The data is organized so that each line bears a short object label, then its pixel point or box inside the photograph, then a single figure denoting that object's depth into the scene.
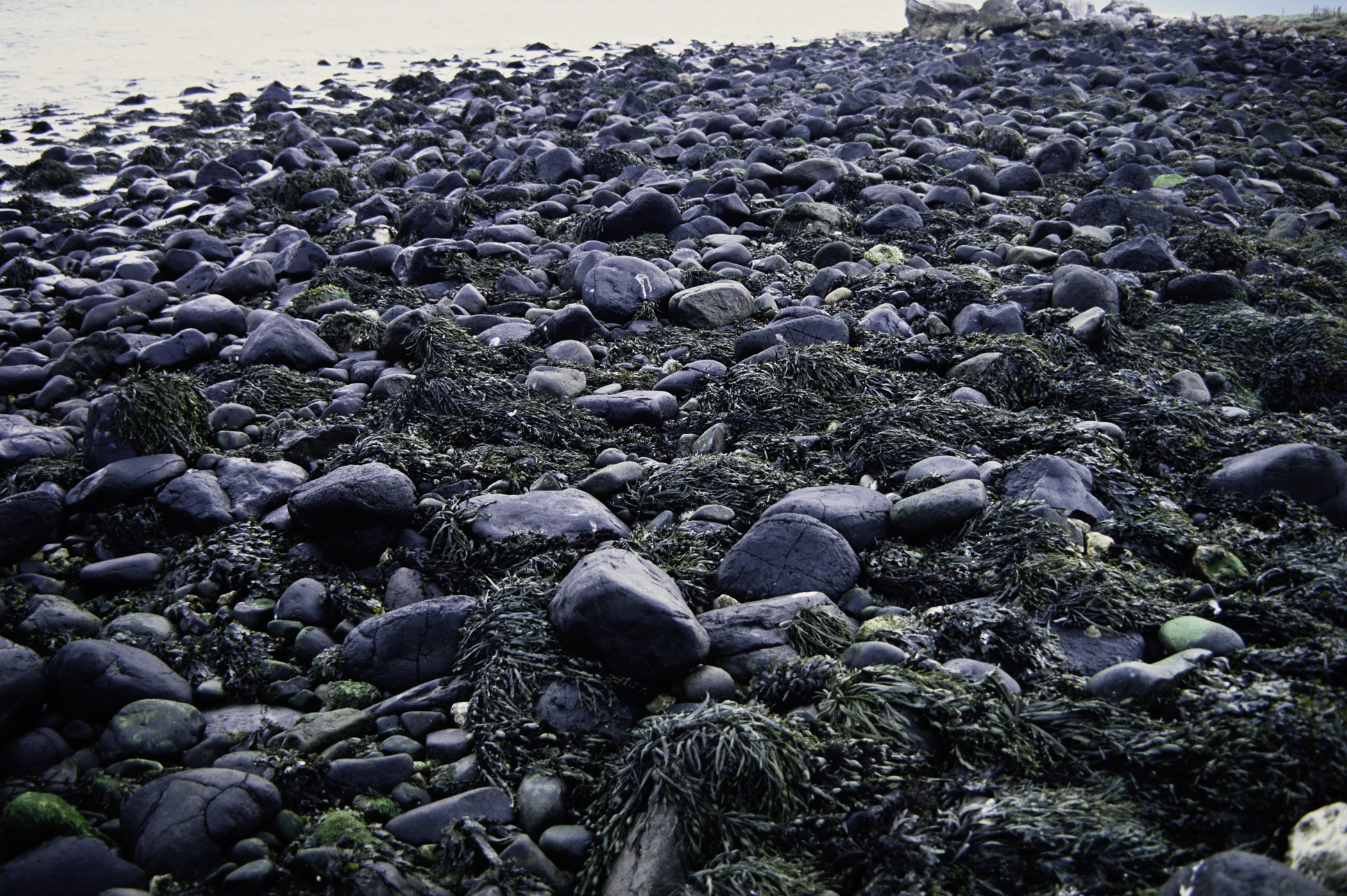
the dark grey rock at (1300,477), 3.39
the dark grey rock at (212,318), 5.95
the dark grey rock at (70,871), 2.06
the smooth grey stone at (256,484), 3.86
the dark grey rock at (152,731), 2.55
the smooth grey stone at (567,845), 2.21
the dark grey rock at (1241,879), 1.57
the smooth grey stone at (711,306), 5.75
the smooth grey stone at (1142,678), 2.40
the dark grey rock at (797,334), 5.18
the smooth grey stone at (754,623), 2.80
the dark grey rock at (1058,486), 3.46
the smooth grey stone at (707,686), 2.65
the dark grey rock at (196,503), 3.73
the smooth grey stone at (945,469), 3.68
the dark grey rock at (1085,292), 5.49
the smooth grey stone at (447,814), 2.27
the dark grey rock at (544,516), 3.55
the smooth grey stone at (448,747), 2.56
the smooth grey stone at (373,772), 2.45
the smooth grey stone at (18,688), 2.56
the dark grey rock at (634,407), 4.60
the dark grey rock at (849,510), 3.38
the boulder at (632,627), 2.63
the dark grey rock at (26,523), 3.53
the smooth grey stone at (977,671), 2.55
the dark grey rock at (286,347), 5.37
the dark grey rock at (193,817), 2.16
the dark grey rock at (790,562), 3.12
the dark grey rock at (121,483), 3.80
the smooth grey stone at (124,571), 3.42
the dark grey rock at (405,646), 2.91
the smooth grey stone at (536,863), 2.15
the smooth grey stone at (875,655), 2.69
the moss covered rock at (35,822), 2.15
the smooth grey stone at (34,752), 2.50
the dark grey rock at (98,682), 2.65
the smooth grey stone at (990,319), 5.25
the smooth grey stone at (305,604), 3.21
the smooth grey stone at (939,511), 3.38
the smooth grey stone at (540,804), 2.30
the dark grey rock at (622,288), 5.95
